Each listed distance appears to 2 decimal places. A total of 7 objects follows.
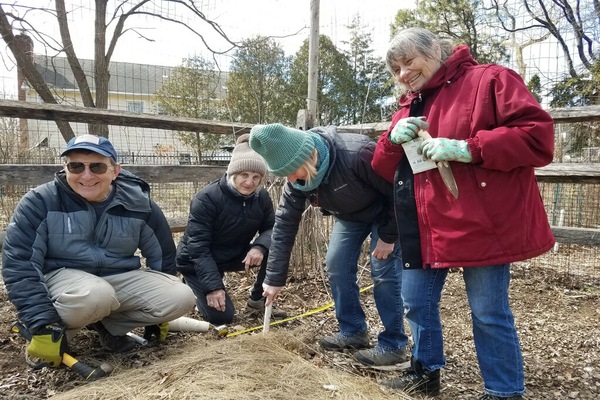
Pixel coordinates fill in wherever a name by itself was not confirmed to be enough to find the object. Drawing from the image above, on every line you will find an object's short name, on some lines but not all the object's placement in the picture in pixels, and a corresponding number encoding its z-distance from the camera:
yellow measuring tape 2.78
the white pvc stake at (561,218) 6.37
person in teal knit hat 2.12
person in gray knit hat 2.92
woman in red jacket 1.62
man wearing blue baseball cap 2.13
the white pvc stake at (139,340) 2.58
